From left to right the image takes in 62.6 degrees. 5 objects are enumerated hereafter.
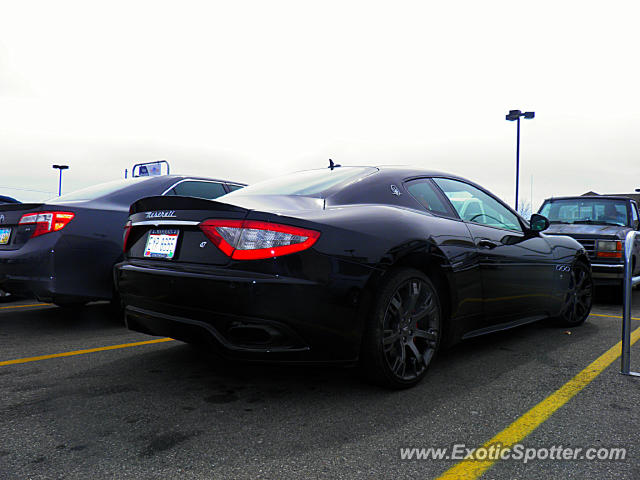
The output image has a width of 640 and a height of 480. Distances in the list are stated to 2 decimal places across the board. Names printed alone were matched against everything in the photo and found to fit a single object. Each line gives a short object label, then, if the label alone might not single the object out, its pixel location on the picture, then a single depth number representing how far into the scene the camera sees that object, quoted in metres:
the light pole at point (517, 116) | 22.09
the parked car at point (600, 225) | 7.36
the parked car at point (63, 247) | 4.50
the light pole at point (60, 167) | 42.19
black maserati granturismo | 2.65
